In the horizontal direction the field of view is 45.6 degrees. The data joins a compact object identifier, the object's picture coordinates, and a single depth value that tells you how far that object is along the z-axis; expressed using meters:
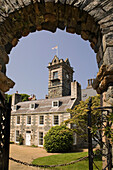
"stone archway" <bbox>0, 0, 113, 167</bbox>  2.14
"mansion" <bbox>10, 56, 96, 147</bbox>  17.83
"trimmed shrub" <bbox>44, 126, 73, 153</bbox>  14.47
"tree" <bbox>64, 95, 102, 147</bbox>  10.59
